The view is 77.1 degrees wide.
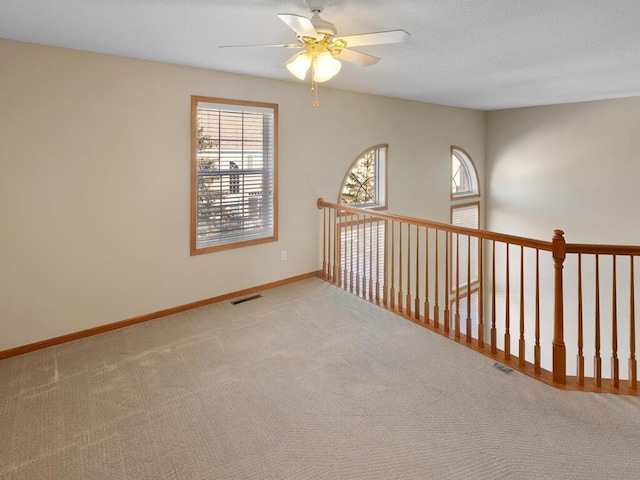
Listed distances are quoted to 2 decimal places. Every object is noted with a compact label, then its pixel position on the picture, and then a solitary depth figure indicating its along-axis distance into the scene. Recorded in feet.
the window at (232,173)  12.56
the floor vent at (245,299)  13.27
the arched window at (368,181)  17.74
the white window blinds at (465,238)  22.22
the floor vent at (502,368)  9.00
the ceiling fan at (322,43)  7.02
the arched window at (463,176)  22.63
